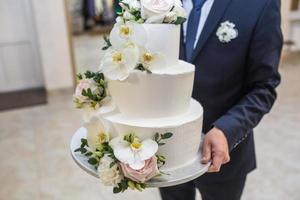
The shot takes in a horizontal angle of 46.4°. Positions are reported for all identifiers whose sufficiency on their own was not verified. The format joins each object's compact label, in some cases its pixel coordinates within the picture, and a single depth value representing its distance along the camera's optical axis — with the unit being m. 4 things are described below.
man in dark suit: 0.98
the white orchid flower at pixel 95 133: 0.88
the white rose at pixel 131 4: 0.87
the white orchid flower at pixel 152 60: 0.83
